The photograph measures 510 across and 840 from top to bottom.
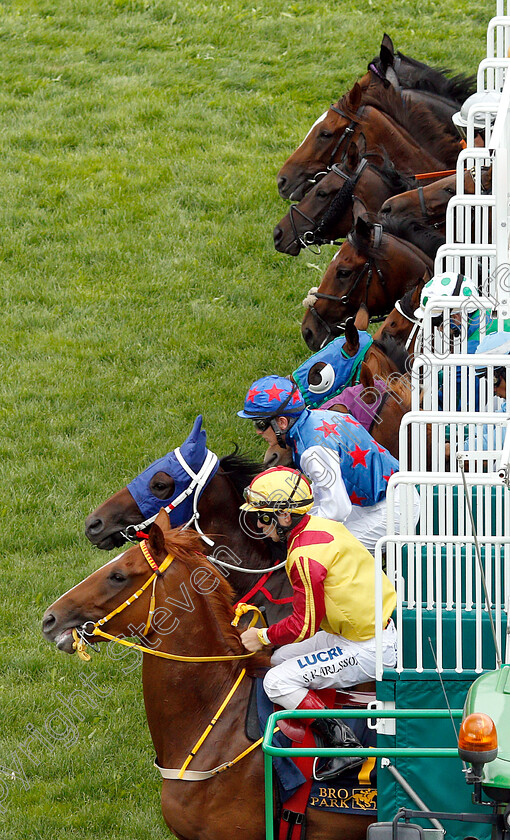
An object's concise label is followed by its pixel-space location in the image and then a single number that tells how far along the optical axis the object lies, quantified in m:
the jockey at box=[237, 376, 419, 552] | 11.30
